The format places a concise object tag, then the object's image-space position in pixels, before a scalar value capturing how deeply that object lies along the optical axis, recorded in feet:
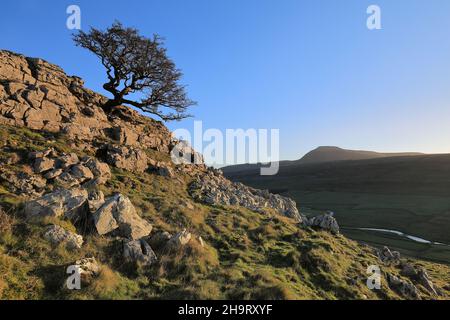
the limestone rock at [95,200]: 54.54
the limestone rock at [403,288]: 62.64
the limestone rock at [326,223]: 95.43
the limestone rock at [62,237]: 44.83
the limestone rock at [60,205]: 49.44
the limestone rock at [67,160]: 70.23
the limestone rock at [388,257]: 87.32
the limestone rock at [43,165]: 65.41
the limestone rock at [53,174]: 65.19
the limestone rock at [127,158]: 89.92
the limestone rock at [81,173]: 69.51
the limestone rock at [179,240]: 51.98
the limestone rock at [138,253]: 46.37
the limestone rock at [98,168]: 75.15
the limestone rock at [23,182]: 58.08
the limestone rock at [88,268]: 38.95
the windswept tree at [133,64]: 124.47
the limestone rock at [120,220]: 51.52
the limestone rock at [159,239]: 52.70
